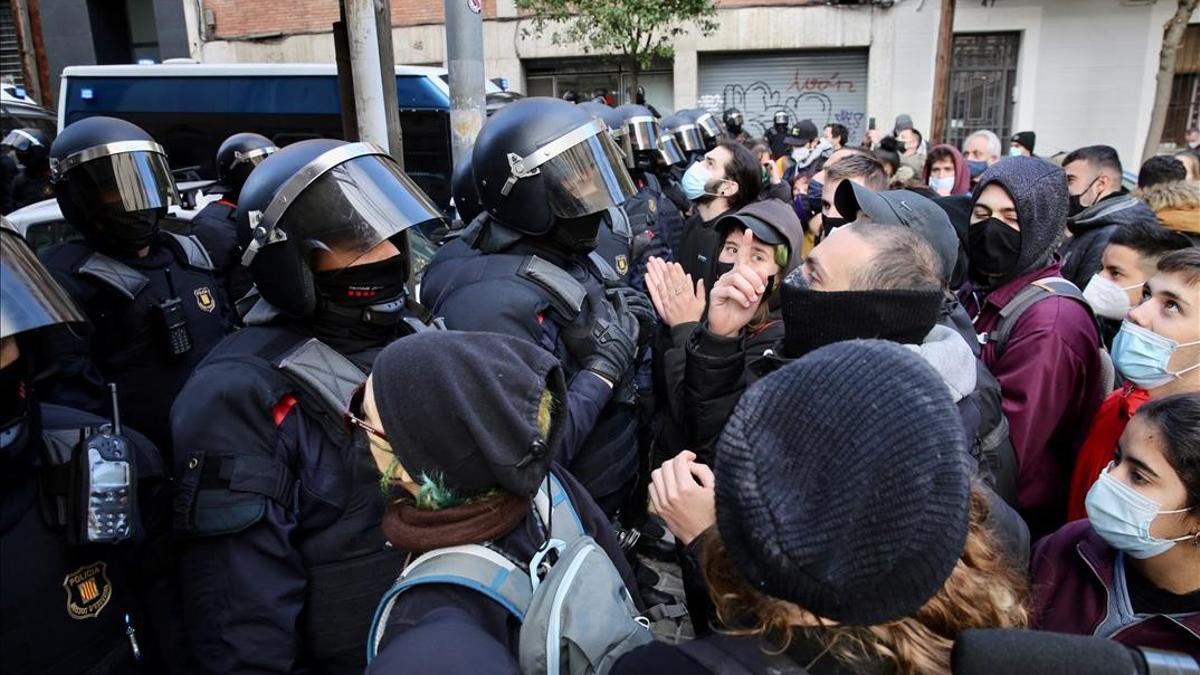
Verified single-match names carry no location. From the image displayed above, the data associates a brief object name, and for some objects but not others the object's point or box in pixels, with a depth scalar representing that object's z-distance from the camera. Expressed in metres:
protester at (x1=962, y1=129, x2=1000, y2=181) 7.24
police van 8.23
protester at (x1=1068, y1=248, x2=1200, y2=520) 2.46
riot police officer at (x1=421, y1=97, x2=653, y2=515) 2.47
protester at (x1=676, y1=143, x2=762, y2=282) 4.85
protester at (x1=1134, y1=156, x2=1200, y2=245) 4.24
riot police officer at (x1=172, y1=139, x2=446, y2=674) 1.62
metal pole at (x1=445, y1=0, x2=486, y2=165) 4.24
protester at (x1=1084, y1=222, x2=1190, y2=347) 3.26
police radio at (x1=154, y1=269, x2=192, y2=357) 3.20
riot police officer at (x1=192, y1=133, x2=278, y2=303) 4.28
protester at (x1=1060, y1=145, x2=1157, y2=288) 4.16
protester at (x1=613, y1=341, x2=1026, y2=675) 0.92
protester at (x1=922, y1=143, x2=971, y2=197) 5.87
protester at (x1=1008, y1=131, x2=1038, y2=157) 9.64
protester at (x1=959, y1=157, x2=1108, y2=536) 2.58
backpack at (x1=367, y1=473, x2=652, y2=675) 1.21
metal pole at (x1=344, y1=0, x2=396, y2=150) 3.33
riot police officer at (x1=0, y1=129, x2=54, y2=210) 7.78
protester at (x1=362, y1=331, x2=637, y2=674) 1.25
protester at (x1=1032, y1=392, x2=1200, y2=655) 1.73
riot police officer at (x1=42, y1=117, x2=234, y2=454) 3.08
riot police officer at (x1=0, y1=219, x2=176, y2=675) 1.39
